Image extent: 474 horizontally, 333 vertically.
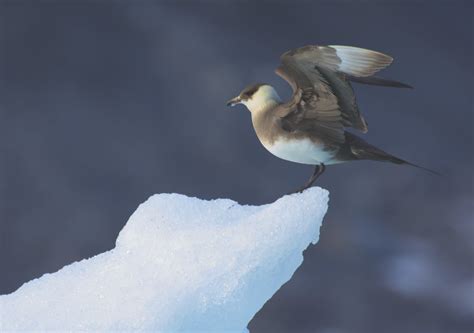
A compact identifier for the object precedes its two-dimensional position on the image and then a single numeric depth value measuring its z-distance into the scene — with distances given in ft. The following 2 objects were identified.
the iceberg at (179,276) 41.06
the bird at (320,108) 42.75
